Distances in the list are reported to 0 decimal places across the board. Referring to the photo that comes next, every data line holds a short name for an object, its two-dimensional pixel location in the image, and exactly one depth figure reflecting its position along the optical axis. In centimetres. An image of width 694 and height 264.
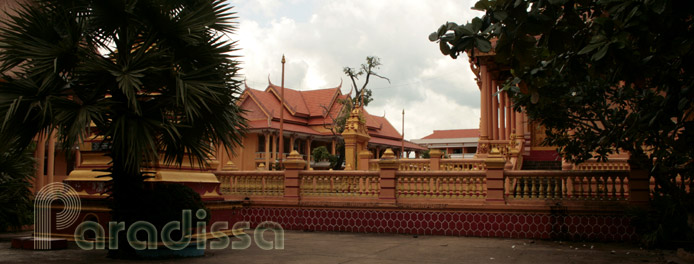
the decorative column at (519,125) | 2150
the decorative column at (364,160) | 1930
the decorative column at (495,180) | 1229
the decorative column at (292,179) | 1443
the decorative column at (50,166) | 1903
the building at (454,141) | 6844
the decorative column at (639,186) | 1118
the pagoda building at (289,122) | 4219
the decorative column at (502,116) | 2386
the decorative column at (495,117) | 2297
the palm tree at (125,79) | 714
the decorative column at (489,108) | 2234
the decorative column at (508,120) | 2466
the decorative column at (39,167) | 1661
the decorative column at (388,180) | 1338
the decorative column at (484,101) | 2220
